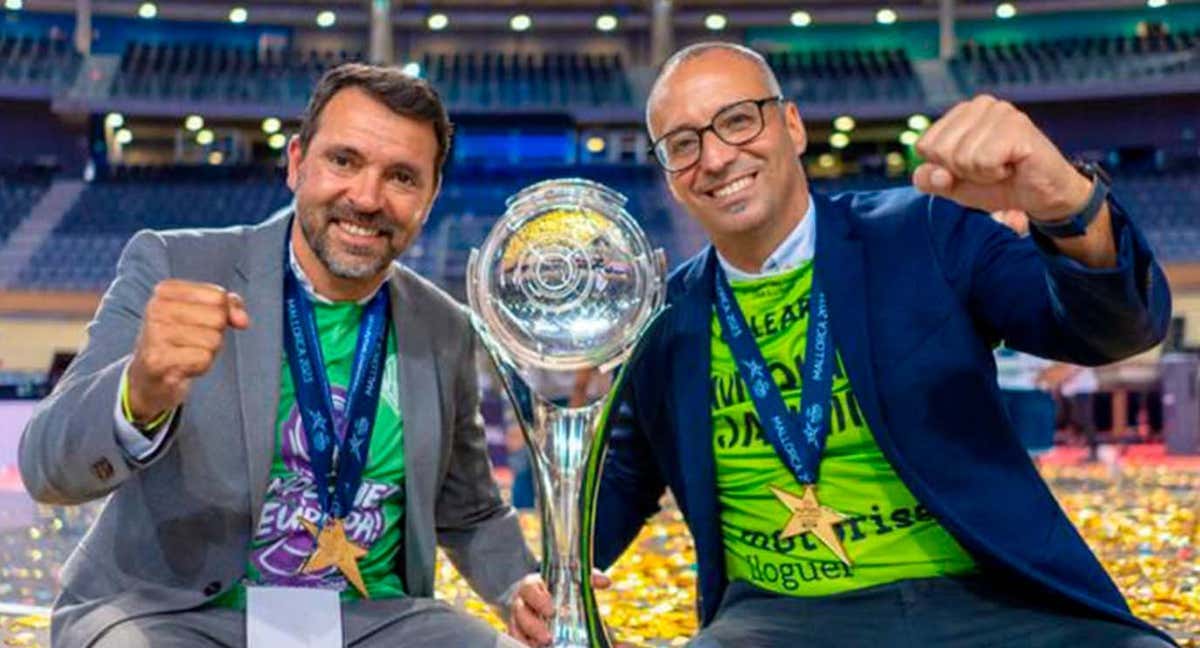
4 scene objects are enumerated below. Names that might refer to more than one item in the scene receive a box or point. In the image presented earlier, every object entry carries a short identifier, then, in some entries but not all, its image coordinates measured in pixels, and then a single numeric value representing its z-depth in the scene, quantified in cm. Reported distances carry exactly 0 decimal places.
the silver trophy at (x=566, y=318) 173
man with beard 185
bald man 188
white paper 175
